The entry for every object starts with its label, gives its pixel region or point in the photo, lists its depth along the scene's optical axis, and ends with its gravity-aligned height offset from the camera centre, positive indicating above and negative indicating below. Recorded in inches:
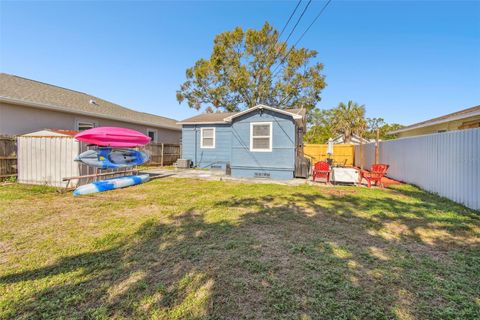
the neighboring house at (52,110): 389.4 +97.5
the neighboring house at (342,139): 1393.2 +135.6
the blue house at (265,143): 396.2 +29.6
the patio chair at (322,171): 353.7 -17.5
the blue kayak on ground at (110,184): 254.8 -34.2
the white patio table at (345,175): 336.1 -23.1
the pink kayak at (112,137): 280.7 +27.5
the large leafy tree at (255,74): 920.3 +364.0
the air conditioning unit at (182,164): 589.0 -14.9
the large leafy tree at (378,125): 1844.1 +313.0
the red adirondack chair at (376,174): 323.3 -20.0
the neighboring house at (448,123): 372.5 +77.3
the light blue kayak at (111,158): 284.7 -0.3
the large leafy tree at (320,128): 1493.4 +233.4
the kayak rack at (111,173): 263.0 -22.6
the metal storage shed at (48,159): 292.2 -3.1
